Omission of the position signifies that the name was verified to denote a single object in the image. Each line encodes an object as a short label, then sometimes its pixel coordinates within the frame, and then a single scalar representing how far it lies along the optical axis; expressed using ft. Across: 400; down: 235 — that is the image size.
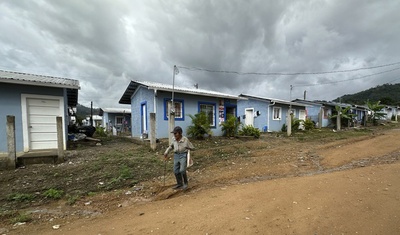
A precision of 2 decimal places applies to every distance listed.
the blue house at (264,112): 62.49
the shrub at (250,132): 44.62
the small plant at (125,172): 18.50
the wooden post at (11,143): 19.15
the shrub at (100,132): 53.70
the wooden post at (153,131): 29.01
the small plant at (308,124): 63.98
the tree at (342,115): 66.95
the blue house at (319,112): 77.77
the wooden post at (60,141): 21.68
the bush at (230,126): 43.96
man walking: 15.66
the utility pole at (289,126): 52.34
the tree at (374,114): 76.59
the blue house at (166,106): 38.34
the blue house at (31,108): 24.80
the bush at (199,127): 37.76
